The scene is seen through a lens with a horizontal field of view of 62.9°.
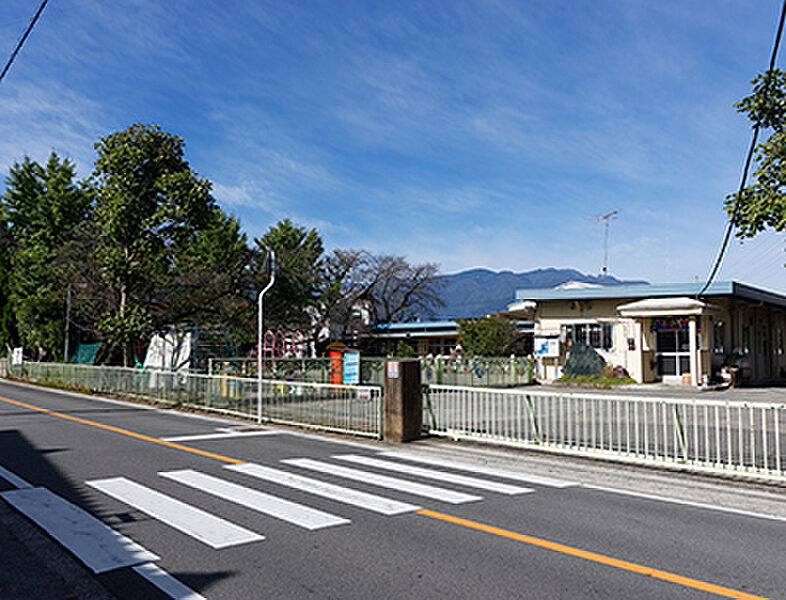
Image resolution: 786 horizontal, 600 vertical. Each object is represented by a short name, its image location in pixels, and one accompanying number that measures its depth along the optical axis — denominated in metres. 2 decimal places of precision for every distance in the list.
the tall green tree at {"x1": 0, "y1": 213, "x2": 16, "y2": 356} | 50.50
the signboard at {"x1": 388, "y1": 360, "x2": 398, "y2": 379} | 13.11
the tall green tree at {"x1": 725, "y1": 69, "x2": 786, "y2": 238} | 13.97
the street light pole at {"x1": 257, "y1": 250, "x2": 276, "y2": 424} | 16.20
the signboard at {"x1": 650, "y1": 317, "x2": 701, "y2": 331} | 29.59
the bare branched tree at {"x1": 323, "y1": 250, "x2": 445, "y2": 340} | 55.12
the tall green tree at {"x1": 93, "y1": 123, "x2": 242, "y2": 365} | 28.73
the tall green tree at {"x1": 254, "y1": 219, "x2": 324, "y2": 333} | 44.56
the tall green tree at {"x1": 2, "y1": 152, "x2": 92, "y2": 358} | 44.38
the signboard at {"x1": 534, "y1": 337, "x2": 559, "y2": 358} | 33.53
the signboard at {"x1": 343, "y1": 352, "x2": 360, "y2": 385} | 21.59
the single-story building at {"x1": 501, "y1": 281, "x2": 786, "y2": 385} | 29.36
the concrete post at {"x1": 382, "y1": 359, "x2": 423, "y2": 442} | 12.91
